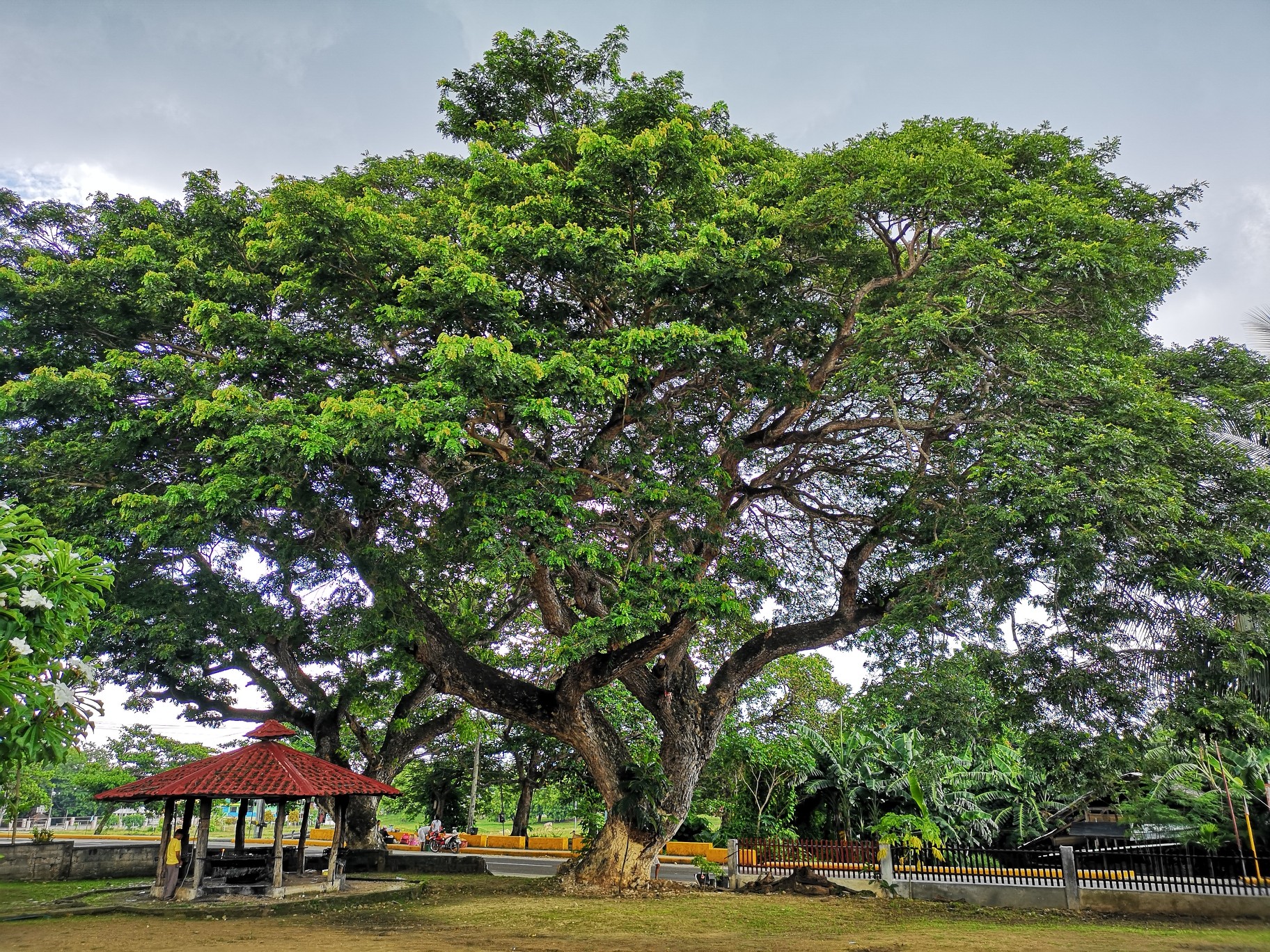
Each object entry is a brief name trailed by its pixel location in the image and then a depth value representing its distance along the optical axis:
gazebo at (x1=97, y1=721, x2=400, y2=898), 11.45
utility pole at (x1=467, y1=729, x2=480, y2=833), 24.88
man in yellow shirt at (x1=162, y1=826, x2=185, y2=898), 11.91
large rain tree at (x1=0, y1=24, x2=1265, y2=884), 9.45
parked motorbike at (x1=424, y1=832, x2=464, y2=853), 24.45
